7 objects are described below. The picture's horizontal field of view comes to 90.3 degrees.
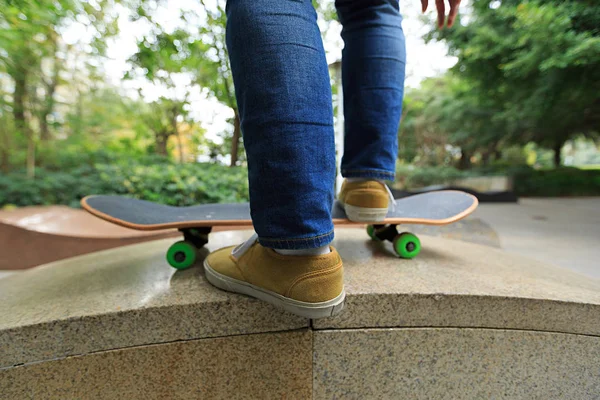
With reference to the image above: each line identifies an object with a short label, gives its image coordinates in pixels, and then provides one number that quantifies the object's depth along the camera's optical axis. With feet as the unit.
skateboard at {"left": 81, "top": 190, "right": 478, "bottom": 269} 3.70
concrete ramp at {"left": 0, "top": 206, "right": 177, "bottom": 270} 8.70
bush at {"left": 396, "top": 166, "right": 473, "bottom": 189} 41.96
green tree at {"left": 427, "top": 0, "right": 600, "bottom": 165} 15.12
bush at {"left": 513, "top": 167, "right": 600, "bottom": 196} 37.58
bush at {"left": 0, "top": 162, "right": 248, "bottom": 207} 11.12
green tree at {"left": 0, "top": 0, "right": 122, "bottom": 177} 11.85
